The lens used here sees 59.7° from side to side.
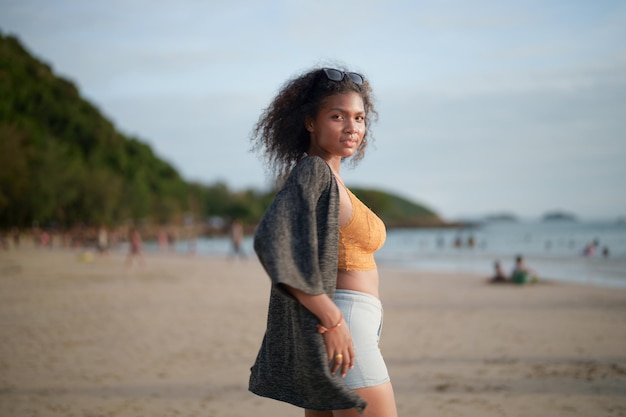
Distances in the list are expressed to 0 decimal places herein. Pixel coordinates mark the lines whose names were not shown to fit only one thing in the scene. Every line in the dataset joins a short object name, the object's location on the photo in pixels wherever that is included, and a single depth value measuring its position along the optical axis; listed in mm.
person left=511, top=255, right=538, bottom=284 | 16547
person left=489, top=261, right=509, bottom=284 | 17469
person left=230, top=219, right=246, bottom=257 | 30938
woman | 1867
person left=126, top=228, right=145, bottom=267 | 23438
